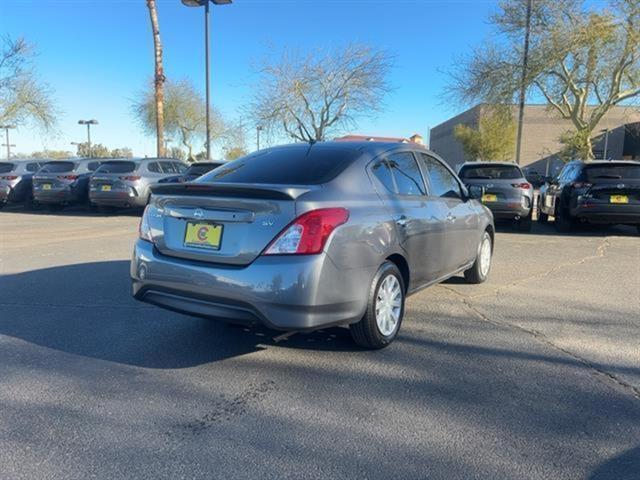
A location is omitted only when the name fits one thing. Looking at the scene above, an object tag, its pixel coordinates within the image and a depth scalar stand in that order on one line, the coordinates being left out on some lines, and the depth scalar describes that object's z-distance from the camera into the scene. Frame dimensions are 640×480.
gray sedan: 3.45
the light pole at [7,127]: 27.31
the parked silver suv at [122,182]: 14.27
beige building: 48.56
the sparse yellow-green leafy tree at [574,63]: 19.77
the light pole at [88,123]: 44.25
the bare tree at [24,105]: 26.59
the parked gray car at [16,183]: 16.48
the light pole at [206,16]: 17.38
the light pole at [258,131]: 27.70
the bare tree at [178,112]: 46.38
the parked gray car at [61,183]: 15.30
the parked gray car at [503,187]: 10.98
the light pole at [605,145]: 44.53
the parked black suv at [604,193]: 10.22
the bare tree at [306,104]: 25.94
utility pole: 18.83
